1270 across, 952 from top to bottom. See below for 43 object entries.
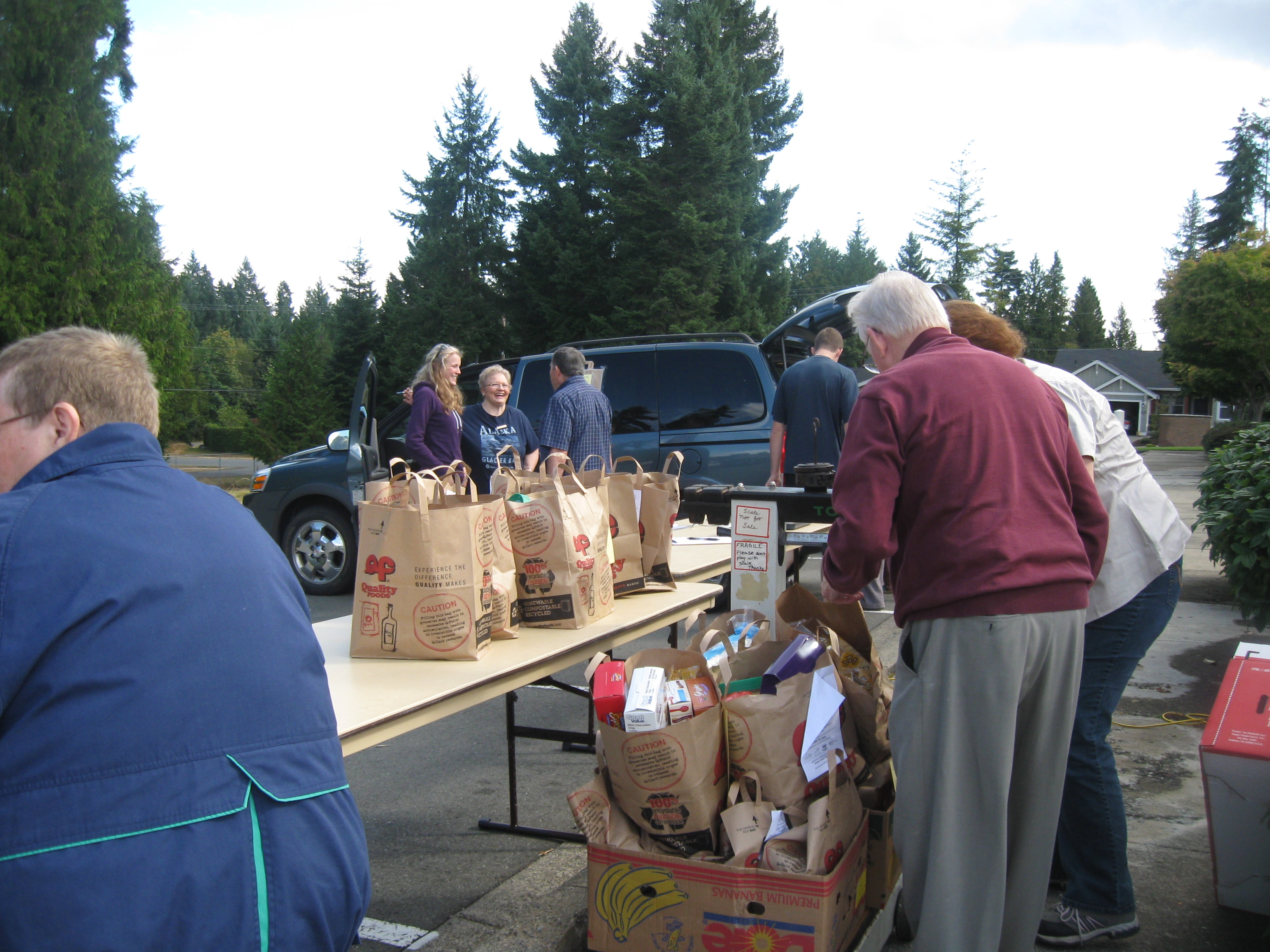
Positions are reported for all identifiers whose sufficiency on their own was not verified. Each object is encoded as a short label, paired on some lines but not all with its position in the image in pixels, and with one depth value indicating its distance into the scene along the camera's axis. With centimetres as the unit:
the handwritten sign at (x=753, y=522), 321
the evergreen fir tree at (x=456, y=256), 3353
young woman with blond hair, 580
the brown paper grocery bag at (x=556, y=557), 281
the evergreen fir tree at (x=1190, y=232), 6116
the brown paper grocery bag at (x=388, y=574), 241
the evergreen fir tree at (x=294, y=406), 3089
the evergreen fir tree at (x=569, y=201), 2883
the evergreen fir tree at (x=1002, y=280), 5641
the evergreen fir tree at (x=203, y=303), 8400
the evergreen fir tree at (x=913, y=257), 5441
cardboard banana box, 212
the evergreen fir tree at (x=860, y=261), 6812
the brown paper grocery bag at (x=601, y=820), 230
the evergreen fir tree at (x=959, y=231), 5466
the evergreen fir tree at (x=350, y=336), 3459
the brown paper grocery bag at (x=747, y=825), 219
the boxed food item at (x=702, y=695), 226
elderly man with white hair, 204
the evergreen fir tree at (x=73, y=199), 2809
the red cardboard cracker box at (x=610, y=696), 227
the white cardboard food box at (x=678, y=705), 224
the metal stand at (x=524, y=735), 332
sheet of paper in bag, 217
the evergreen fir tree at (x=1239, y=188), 5297
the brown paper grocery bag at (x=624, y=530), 329
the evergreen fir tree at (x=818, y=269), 6506
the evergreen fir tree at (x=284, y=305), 8806
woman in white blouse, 256
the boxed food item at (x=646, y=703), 219
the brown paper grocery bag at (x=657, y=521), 337
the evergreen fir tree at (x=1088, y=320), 8562
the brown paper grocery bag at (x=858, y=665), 251
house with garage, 5928
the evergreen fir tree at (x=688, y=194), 2572
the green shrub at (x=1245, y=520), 479
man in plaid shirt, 554
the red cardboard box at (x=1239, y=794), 248
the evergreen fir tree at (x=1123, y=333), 9225
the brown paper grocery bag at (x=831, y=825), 211
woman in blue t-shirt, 586
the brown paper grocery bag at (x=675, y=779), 218
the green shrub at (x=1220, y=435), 2433
